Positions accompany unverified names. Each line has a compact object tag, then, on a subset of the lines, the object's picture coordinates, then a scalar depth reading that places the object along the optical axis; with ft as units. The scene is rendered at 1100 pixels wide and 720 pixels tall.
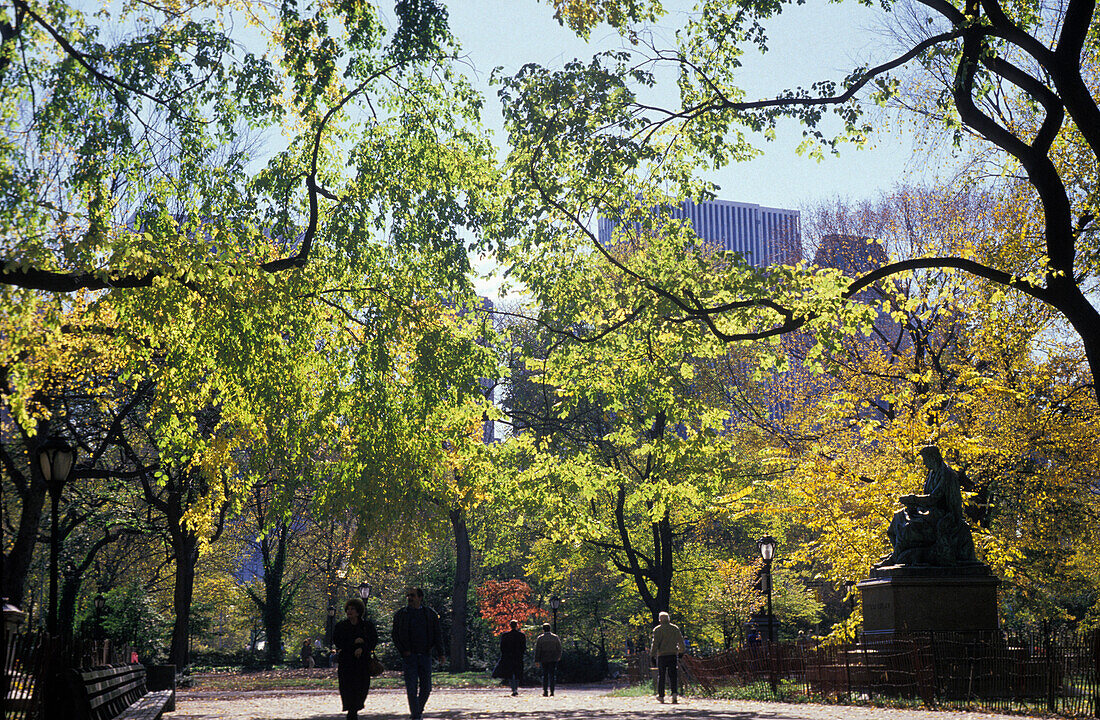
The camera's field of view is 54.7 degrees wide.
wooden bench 27.76
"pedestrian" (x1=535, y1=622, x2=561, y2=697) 76.69
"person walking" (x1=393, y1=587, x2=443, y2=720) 46.85
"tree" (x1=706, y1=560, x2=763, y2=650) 115.75
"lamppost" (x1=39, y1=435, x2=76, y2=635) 51.29
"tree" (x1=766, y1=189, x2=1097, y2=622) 70.49
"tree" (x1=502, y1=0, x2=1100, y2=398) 44.80
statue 55.06
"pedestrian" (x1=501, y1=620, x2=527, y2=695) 78.07
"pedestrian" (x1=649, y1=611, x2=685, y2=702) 63.16
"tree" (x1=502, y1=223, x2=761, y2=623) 54.90
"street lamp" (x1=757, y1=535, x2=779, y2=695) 75.61
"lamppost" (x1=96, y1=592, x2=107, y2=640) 108.99
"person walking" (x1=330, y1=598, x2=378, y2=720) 41.91
